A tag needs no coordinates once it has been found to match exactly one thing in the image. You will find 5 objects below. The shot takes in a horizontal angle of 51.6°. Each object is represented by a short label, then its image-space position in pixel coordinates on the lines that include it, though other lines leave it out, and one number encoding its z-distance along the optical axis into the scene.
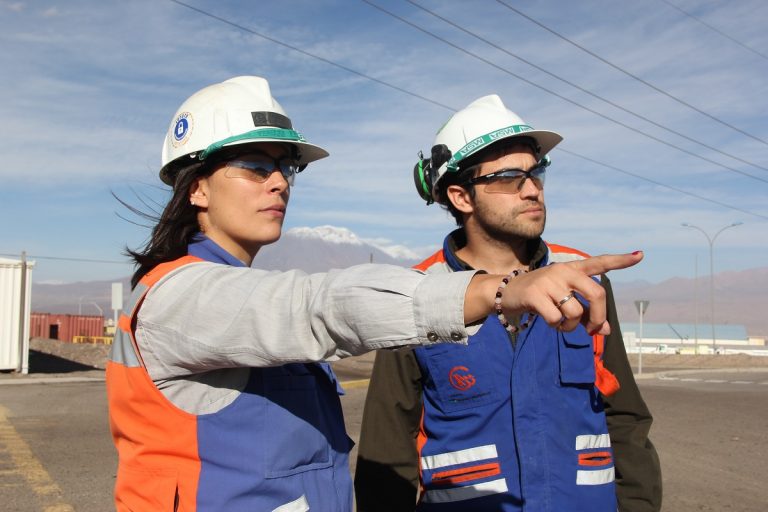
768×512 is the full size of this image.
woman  1.58
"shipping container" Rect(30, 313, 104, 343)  50.75
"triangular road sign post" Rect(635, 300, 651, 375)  22.12
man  2.84
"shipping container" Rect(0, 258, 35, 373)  19.86
